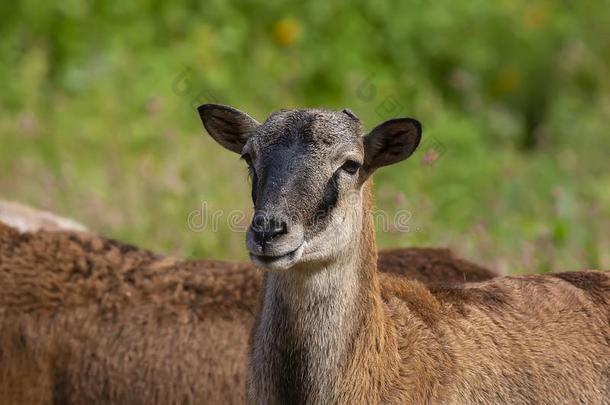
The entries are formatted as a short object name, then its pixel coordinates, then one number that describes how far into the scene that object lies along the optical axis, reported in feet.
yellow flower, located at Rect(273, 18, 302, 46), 89.97
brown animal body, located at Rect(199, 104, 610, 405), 30.32
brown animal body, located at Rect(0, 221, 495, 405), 39.34
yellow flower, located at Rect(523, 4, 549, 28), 101.14
